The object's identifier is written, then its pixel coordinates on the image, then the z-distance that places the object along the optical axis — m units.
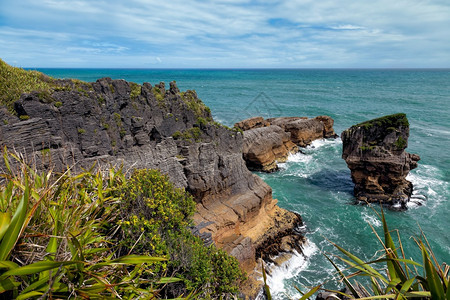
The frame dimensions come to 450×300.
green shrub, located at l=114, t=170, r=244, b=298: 8.76
